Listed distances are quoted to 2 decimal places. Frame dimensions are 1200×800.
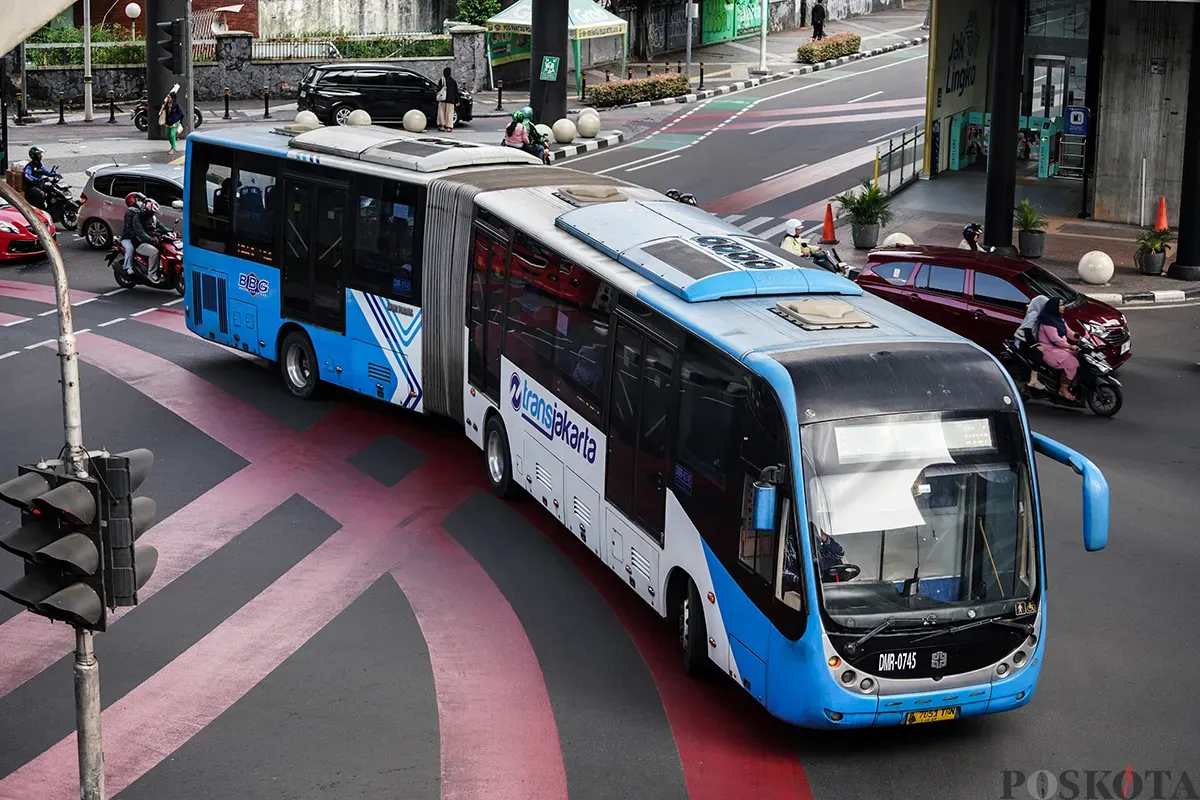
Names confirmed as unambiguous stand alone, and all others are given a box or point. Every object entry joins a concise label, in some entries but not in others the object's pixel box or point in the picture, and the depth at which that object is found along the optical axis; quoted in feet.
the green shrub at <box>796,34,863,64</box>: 184.65
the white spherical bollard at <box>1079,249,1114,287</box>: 84.38
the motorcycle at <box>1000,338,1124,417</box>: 61.05
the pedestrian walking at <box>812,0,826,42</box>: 198.08
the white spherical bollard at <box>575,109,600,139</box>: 134.62
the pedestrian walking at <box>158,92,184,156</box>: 123.95
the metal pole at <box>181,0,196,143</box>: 109.29
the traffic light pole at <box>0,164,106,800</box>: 26.50
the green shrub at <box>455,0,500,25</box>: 175.89
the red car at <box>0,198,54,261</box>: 89.40
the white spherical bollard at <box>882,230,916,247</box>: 85.55
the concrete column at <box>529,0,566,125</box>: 131.55
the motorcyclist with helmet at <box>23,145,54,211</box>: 97.45
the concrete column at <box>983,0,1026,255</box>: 89.25
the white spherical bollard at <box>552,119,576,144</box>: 132.26
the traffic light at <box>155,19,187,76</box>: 104.04
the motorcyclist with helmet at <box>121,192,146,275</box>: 81.46
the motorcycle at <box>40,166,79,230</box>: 98.07
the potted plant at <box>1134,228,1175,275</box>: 86.43
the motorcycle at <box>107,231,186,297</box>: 82.12
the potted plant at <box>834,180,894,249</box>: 93.56
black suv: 138.92
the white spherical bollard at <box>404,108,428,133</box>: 138.10
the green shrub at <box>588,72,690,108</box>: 156.25
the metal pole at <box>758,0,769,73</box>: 176.14
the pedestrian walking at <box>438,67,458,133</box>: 139.13
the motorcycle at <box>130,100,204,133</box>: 136.87
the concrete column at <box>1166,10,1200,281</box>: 83.87
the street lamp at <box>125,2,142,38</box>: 147.74
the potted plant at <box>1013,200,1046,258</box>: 91.71
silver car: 87.25
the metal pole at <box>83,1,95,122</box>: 141.79
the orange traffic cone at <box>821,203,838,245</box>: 95.86
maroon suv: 65.67
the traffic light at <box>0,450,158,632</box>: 25.23
